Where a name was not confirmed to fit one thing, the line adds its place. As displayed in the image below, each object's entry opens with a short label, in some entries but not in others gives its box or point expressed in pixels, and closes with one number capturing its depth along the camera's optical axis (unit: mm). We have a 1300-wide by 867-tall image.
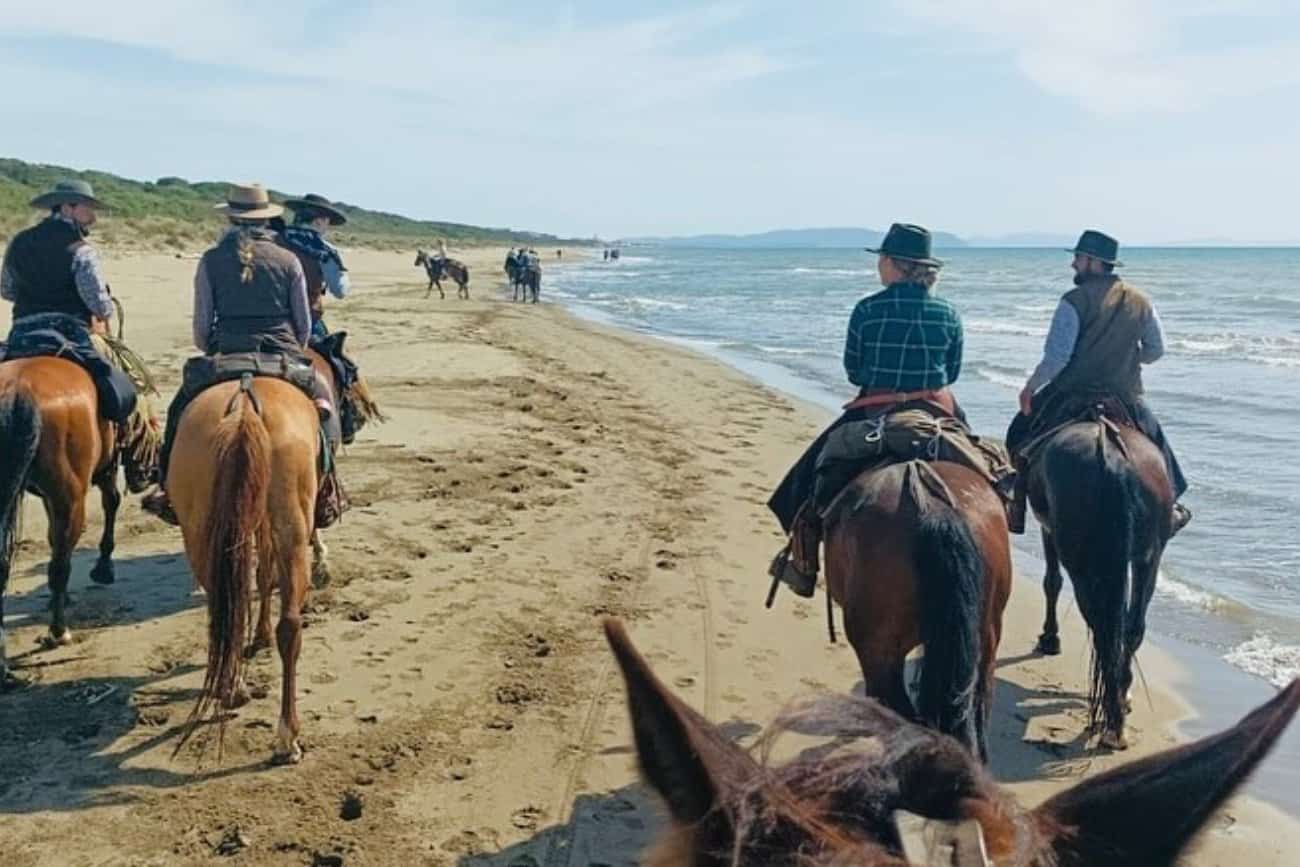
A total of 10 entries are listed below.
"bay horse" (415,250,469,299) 34406
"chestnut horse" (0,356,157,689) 5477
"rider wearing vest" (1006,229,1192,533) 6262
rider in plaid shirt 4996
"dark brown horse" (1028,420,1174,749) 5344
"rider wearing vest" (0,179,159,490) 6156
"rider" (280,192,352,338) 7180
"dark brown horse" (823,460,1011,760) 3652
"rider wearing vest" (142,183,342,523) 5863
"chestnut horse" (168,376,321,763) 4699
